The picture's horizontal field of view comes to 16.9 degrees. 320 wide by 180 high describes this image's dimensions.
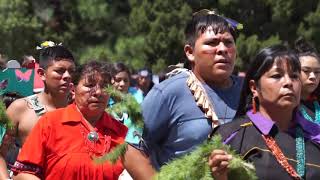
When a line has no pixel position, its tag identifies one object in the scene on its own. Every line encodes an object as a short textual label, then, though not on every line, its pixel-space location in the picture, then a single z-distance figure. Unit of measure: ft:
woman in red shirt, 20.28
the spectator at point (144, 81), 60.05
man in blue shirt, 17.69
